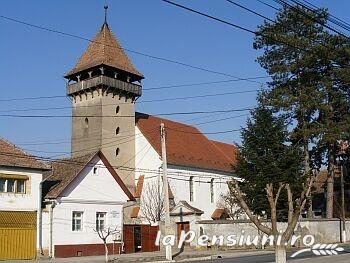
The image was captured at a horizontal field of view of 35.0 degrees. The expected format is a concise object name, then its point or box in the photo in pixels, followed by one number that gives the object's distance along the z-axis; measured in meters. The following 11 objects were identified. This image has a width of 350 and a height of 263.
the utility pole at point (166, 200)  30.02
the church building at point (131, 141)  51.72
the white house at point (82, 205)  34.78
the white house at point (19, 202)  32.36
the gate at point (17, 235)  32.25
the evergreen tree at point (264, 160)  42.71
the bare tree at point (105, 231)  36.76
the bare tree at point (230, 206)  53.12
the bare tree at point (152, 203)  49.31
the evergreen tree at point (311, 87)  45.72
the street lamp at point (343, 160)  46.74
